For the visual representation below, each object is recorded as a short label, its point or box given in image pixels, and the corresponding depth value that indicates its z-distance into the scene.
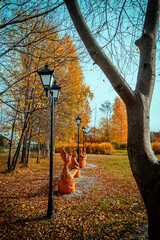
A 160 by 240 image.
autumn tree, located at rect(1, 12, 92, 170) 7.95
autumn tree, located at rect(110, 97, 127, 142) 26.62
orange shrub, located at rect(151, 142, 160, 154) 18.22
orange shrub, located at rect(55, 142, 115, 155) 19.72
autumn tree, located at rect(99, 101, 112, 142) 28.97
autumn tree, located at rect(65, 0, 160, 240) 1.56
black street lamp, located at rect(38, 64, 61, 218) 3.42
